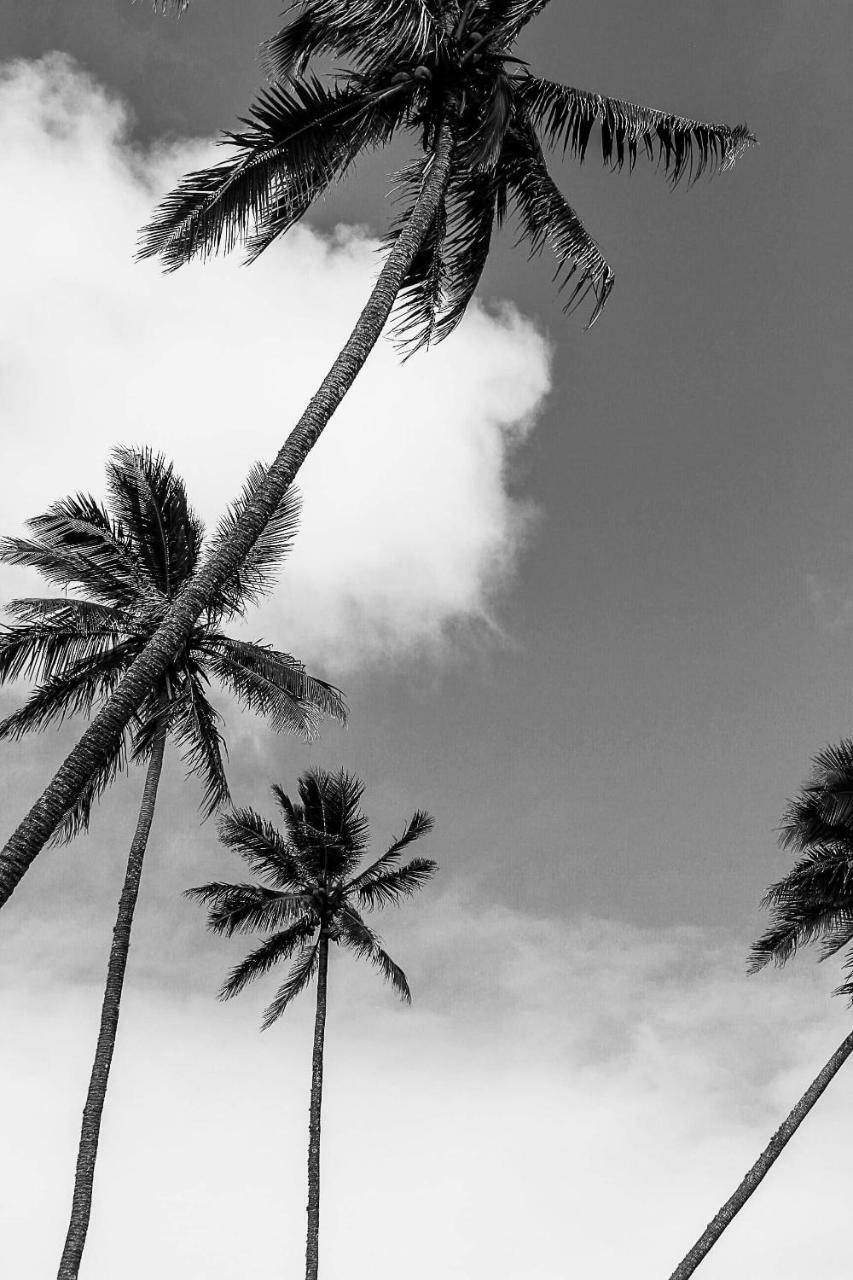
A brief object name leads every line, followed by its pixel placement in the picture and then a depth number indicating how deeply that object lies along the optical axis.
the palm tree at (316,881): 25.97
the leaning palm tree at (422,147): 11.51
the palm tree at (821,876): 21.86
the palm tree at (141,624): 18.70
